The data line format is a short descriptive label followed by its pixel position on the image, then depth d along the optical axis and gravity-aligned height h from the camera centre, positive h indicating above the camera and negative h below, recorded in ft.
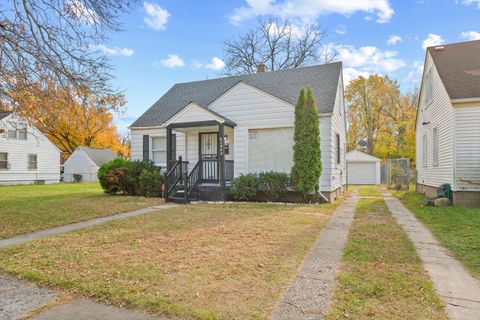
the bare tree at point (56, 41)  21.59 +9.32
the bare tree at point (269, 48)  90.63 +35.75
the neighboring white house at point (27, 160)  81.46 +1.73
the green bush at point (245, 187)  36.40 -2.65
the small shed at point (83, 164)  111.86 +0.49
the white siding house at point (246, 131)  37.55 +4.72
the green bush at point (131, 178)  41.22 -1.75
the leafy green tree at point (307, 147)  34.24 +2.02
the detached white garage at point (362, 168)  85.20 -0.93
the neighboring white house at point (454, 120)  32.14 +5.19
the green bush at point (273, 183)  35.83 -2.17
